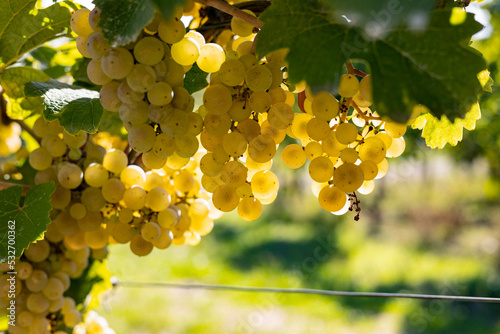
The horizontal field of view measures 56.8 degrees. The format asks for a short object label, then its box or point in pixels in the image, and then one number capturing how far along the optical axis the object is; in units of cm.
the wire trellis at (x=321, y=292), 60
